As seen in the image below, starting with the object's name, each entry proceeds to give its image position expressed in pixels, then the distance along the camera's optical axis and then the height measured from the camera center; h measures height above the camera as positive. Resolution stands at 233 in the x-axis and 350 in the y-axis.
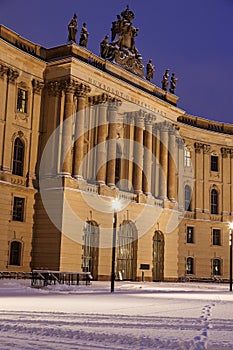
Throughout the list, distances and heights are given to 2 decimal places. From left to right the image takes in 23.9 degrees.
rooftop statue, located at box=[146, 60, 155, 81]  55.59 +19.02
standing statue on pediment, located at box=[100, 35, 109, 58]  50.53 +19.23
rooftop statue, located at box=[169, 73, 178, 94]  59.78 +18.94
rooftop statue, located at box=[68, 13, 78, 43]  46.11 +18.97
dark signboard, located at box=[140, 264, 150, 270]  50.29 -0.50
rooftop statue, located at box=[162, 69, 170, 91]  58.41 +18.90
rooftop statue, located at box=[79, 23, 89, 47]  46.94 +18.65
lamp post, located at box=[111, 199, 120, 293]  29.22 +1.37
